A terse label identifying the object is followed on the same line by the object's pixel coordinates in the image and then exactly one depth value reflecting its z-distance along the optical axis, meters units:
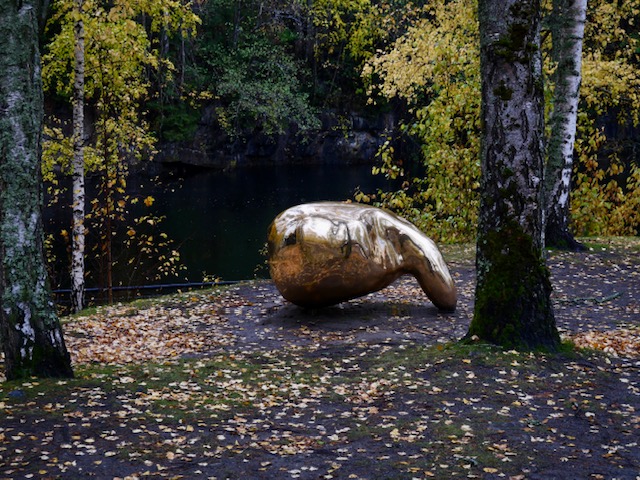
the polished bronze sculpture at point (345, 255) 10.47
